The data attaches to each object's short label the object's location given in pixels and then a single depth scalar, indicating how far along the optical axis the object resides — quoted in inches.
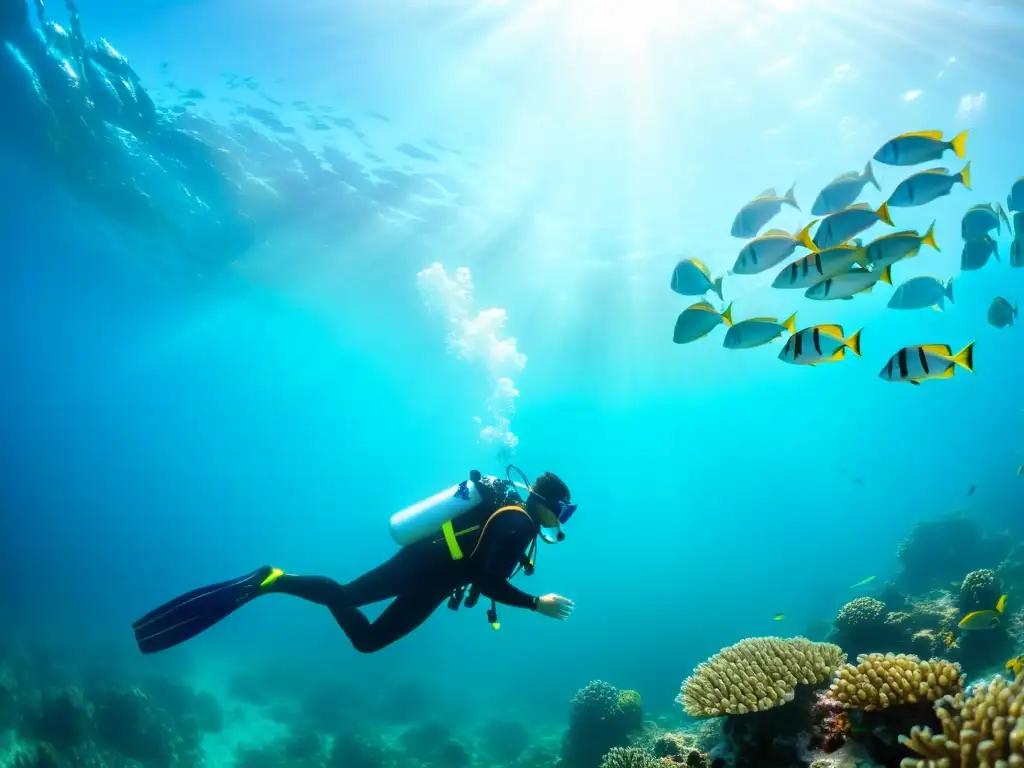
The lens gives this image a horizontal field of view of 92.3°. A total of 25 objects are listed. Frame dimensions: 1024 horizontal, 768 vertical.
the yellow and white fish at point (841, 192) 177.0
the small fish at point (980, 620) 265.1
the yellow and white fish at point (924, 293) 192.9
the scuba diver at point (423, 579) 204.2
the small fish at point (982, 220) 198.8
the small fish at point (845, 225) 145.3
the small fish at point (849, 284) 137.2
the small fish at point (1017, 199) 192.2
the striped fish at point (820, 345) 119.5
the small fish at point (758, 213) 187.0
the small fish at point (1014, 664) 178.8
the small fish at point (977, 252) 202.2
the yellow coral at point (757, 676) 152.4
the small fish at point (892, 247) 139.7
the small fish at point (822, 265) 131.0
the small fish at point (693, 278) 170.4
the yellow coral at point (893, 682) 126.4
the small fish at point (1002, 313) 223.9
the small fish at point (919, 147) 168.2
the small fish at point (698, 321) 155.3
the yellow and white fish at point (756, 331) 147.6
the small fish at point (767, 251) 153.3
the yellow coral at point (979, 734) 91.4
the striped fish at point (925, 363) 111.0
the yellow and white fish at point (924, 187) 162.3
